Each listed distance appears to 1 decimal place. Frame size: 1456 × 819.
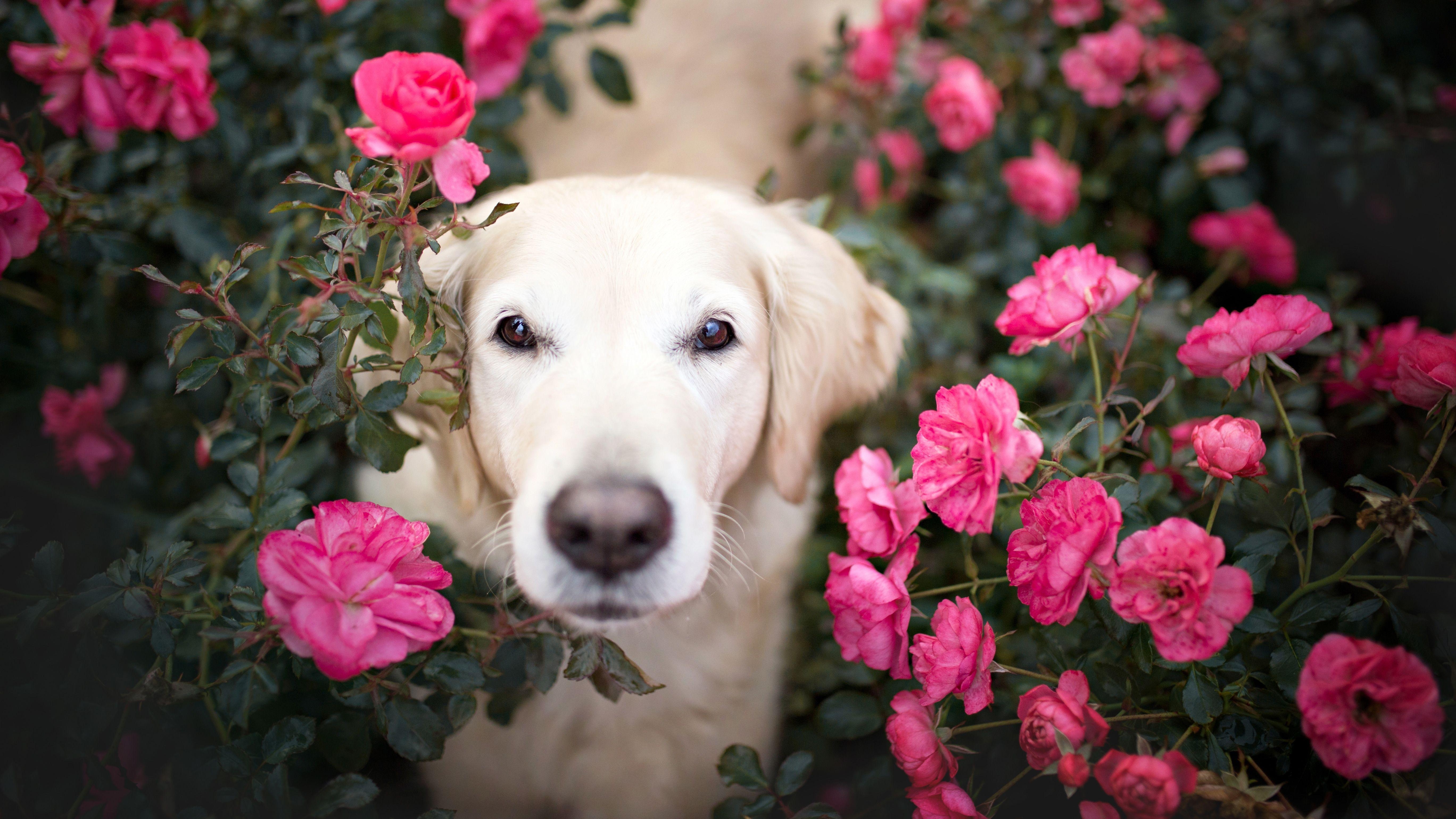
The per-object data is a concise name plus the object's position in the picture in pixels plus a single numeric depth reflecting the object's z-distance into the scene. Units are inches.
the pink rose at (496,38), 37.1
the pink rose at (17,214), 31.3
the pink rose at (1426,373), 30.2
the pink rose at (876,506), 31.3
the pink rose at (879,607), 30.9
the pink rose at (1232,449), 30.0
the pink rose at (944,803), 30.1
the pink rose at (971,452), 30.1
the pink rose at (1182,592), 28.9
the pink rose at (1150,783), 28.9
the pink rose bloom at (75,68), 33.5
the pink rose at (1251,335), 30.3
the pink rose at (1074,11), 41.0
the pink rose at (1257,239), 43.3
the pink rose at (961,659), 30.1
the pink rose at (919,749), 30.4
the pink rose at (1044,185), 41.1
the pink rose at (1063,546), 29.4
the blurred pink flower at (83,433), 35.9
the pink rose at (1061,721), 29.6
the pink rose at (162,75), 34.0
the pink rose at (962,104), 40.4
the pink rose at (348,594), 29.3
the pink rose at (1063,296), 31.4
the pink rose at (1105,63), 40.3
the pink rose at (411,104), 29.9
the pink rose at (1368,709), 28.4
